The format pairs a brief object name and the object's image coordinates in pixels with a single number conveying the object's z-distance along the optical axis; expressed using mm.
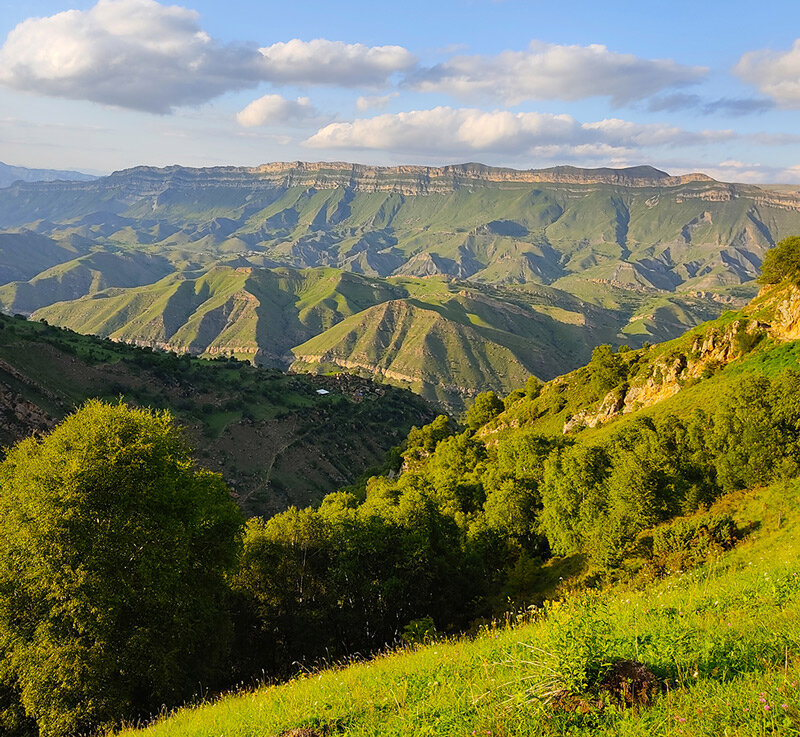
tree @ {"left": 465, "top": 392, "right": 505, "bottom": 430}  107625
